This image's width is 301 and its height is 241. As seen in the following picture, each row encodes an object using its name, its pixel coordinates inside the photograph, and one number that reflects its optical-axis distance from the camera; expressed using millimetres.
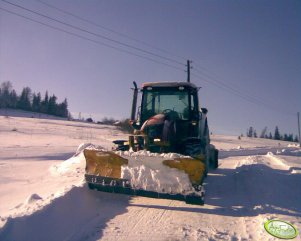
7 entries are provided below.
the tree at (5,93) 93100
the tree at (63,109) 91119
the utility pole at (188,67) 30484
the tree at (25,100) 85812
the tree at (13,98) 92431
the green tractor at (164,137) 6480
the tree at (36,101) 86938
